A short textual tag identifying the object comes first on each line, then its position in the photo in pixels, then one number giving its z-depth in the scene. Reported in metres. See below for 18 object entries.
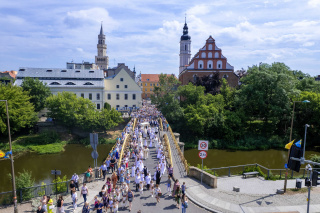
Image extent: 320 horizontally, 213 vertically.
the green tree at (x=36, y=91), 48.03
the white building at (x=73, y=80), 57.34
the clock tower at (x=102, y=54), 115.44
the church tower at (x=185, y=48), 93.75
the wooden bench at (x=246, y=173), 21.41
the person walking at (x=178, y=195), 14.05
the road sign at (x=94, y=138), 17.37
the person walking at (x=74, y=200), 14.04
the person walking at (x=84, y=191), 14.57
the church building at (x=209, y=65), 62.09
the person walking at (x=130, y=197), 13.70
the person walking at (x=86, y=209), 12.34
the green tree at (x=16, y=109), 38.19
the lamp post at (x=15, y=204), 14.09
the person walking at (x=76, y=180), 16.54
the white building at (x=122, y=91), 60.91
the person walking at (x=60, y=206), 12.89
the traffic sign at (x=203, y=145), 17.92
